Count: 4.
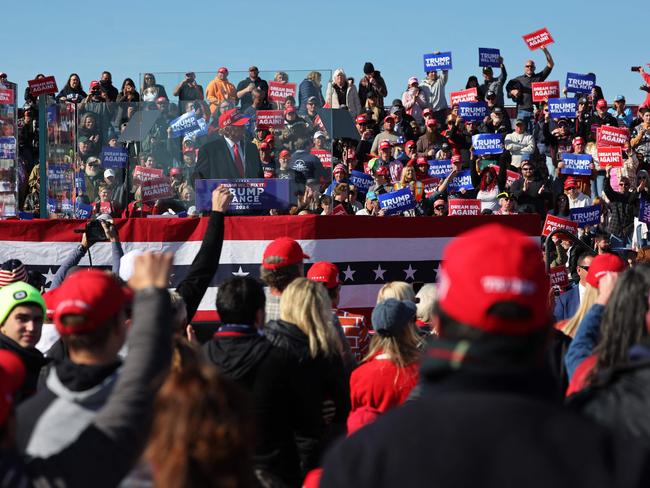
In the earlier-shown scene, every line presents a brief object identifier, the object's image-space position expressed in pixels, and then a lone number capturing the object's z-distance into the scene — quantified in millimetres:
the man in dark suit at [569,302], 15727
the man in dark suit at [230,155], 20437
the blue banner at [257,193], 19750
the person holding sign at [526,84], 41625
